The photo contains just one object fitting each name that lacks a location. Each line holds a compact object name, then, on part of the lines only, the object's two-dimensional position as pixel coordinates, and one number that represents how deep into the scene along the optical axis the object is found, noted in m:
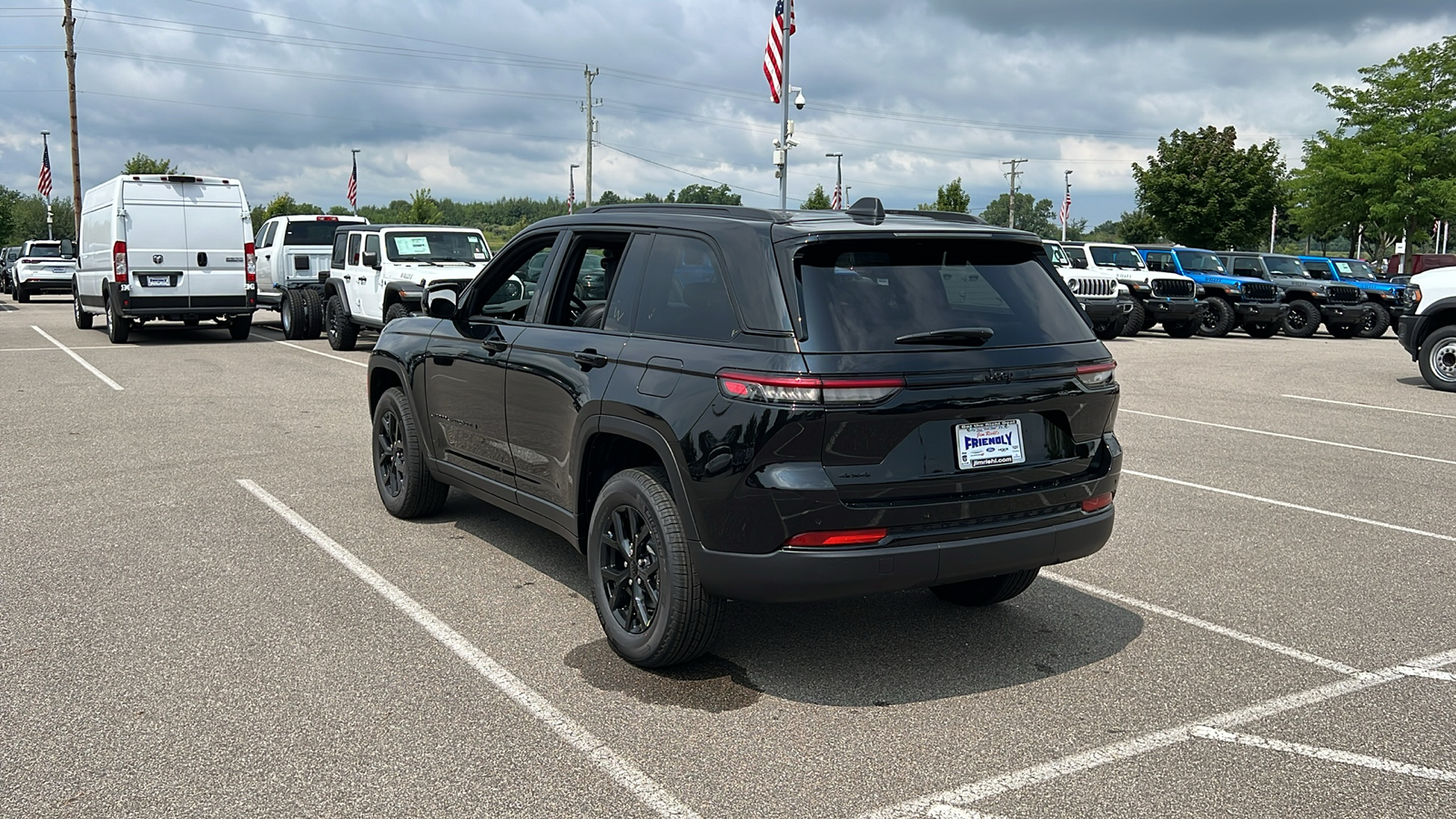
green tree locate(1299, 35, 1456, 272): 41.22
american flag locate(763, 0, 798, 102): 25.12
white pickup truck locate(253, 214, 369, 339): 21.27
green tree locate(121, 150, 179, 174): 77.50
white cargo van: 18.55
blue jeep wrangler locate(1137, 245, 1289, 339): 26.61
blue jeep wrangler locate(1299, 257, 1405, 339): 28.05
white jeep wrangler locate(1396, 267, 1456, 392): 14.98
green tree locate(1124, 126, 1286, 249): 50.78
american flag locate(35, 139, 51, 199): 48.56
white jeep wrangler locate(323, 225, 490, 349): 17.12
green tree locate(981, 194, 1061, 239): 139.88
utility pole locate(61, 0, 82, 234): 39.62
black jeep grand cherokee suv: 3.91
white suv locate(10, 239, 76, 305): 35.97
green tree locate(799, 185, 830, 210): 78.50
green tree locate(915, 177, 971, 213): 70.00
